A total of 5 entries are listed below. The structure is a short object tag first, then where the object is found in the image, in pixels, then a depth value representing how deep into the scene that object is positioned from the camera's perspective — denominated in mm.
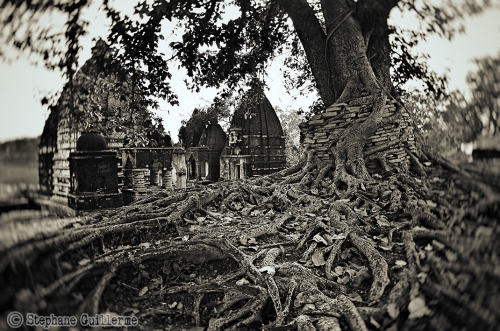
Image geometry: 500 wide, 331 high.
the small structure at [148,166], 8273
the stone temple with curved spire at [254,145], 15562
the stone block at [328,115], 5086
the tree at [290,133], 19469
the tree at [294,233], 963
